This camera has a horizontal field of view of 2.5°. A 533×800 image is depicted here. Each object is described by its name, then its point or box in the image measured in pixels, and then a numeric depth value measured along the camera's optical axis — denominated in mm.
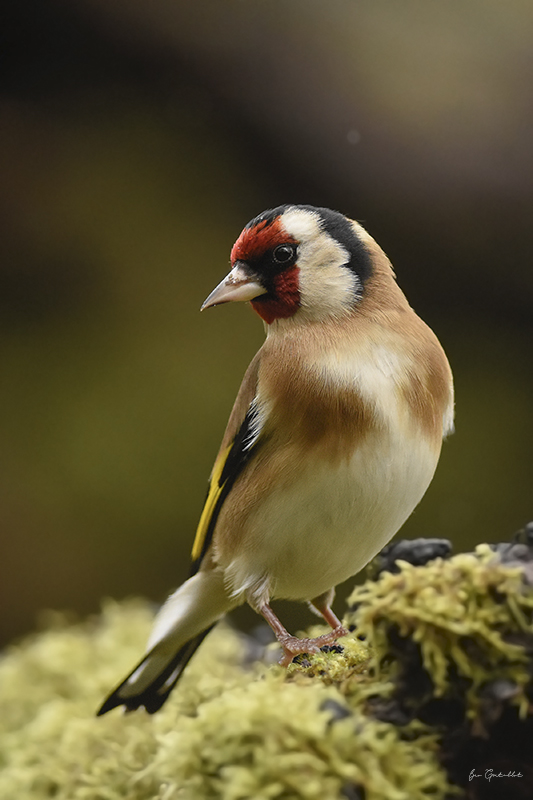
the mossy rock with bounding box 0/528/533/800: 2218
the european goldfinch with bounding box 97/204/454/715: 2254
